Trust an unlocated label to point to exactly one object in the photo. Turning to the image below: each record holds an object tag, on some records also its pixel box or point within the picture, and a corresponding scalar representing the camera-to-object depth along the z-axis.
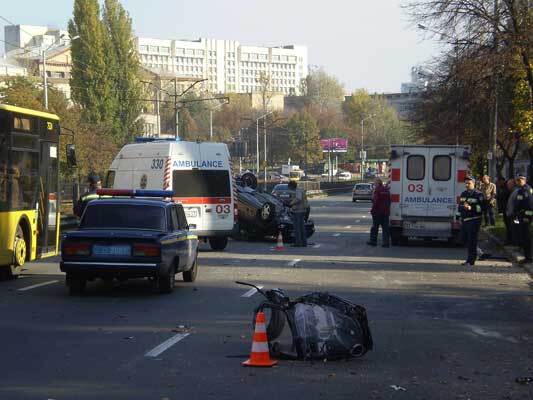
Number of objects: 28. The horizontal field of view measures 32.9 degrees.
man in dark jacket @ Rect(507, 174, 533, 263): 20.77
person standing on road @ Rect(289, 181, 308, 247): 25.27
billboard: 136.50
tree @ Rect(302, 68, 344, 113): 179.80
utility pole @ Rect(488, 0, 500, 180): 26.77
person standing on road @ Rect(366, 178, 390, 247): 26.62
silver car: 70.31
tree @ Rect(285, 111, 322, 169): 133.25
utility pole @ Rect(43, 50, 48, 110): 46.75
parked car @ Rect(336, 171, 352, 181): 138.25
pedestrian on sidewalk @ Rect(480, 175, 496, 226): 33.14
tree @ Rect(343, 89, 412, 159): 148.73
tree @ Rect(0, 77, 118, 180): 49.56
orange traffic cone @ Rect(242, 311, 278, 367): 8.91
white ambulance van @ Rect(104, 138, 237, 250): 23.34
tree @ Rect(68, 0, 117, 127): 71.94
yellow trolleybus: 15.79
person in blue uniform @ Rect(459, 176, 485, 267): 20.12
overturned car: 28.16
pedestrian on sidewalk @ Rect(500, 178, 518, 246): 24.77
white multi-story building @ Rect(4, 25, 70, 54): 177.07
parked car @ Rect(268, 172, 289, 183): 107.10
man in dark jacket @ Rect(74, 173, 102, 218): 20.02
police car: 14.00
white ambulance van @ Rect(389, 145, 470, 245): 26.89
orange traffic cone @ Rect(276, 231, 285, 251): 25.25
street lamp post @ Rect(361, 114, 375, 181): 125.46
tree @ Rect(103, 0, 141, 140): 75.25
